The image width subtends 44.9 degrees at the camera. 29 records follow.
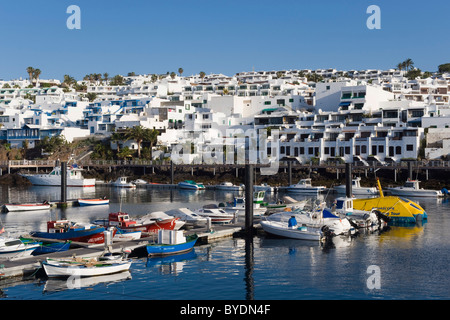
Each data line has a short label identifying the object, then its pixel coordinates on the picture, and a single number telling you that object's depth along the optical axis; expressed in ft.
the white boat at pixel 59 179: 320.09
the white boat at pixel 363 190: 250.78
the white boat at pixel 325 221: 138.72
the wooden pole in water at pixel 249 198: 131.69
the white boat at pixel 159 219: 140.56
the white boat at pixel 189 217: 155.02
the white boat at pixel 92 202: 215.10
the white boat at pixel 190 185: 294.74
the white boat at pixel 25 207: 196.85
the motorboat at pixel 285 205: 179.35
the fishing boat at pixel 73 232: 124.06
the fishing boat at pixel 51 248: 114.20
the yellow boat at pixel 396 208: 165.37
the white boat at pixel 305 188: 265.34
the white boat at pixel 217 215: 160.76
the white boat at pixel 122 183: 313.32
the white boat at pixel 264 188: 273.54
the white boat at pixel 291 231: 132.16
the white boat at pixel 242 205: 176.76
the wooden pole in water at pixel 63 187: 211.59
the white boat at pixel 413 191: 238.07
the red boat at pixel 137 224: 137.18
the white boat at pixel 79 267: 94.32
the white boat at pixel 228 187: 290.56
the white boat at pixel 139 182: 322.75
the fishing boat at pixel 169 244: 113.29
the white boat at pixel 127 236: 123.85
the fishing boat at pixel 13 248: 107.24
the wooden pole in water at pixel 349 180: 193.04
